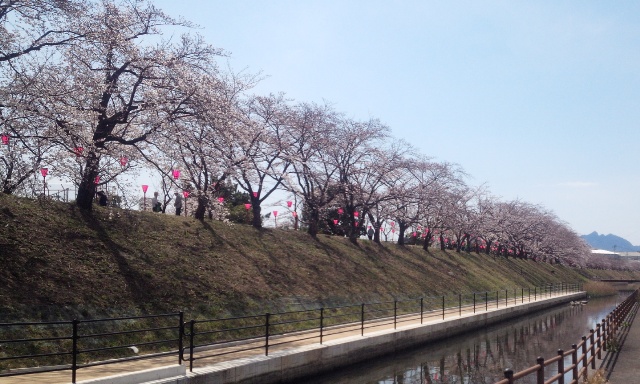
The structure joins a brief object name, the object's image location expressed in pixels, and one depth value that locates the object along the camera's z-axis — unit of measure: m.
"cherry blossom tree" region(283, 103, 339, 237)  35.06
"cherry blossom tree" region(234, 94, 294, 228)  28.50
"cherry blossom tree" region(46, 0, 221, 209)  17.58
